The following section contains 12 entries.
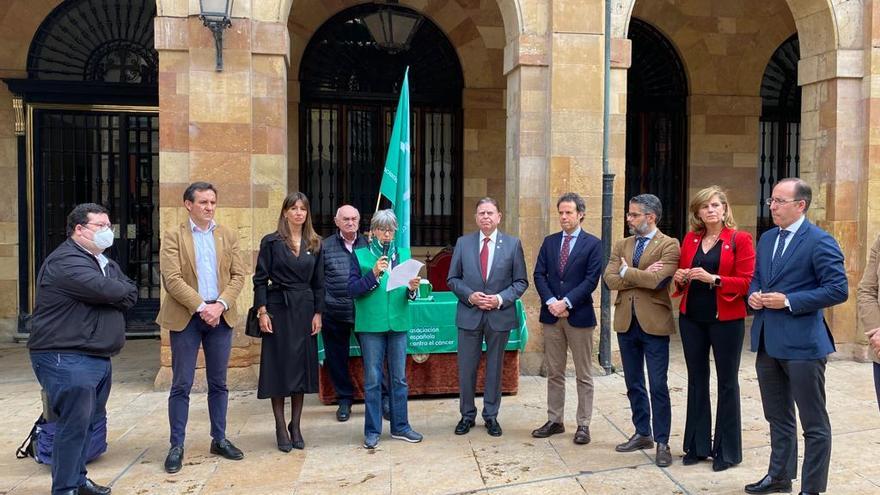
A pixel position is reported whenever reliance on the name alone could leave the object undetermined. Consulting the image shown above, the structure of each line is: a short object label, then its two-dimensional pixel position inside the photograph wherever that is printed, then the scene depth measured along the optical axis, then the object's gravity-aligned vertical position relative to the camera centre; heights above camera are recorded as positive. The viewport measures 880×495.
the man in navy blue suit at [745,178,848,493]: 3.85 -0.45
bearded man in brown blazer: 4.72 -0.60
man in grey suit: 5.39 -0.62
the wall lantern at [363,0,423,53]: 9.59 +2.71
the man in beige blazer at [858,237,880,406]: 3.68 -0.39
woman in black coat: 4.92 -0.59
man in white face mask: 3.94 -0.62
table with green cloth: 6.28 -1.20
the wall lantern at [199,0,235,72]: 6.42 +1.93
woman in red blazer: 4.38 -0.55
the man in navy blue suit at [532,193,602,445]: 5.18 -0.59
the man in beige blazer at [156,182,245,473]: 4.66 -0.54
